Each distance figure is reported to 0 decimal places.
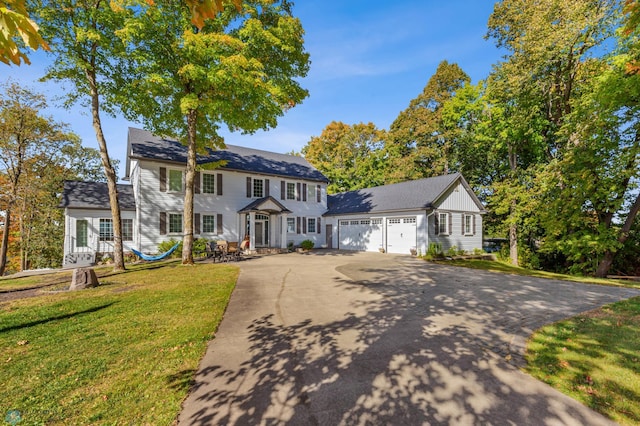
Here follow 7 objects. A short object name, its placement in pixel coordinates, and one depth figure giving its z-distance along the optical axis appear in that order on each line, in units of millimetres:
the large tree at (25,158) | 18469
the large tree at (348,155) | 34469
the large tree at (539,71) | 14562
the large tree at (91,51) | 10703
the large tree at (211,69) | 11281
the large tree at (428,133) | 28609
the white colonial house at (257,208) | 16922
